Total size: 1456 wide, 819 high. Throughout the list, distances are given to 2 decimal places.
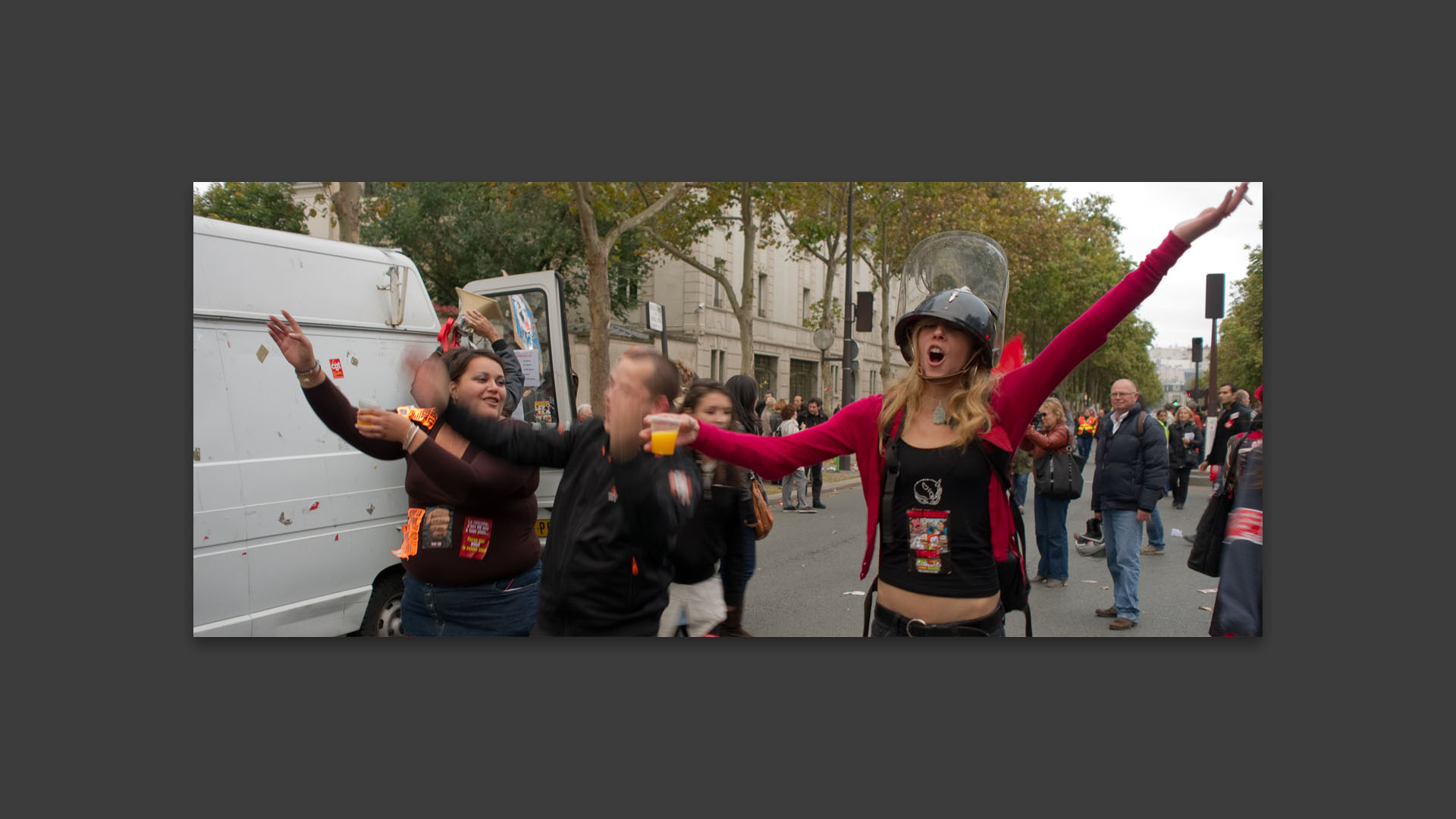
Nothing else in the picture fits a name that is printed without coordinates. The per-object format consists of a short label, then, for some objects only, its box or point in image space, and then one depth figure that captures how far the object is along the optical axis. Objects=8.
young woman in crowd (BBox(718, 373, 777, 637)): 3.72
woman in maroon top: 2.70
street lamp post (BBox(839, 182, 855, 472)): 12.64
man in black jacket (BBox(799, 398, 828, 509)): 11.76
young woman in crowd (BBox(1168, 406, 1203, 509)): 11.91
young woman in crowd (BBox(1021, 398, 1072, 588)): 6.55
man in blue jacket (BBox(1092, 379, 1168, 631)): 5.69
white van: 3.38
